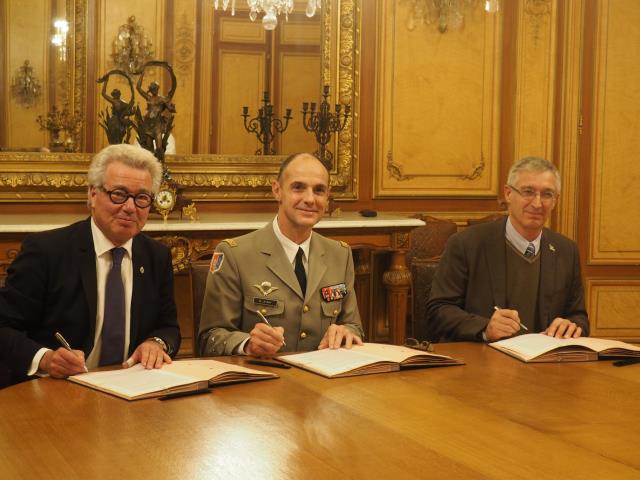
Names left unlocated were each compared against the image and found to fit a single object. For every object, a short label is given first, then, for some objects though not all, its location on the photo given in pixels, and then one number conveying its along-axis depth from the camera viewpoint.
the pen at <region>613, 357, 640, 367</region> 2.29
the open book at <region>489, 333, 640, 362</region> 2.30
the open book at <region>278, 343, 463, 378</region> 2.09
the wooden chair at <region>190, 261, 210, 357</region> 2.58
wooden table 1.40
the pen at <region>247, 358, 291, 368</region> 2.14
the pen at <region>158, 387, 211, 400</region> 1.82
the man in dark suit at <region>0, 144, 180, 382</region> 2.29
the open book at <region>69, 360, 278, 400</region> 1.84
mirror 4.54
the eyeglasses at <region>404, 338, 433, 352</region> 2.37
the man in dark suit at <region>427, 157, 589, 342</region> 2.87
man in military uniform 2.56
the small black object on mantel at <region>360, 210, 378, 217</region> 4.77
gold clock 4.19
